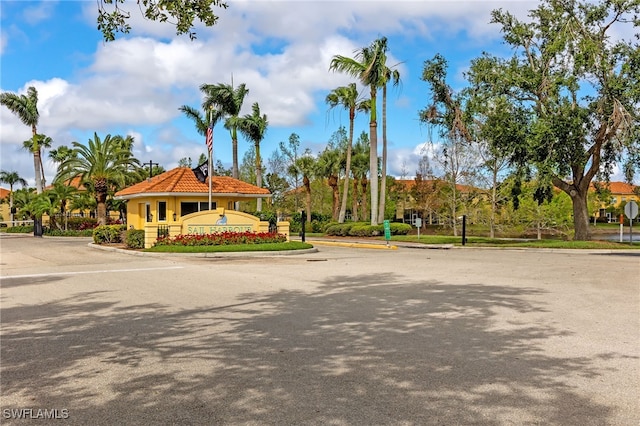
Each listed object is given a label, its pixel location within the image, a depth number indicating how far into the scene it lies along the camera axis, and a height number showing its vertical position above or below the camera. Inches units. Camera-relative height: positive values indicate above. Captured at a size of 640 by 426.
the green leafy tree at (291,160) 2194.0 +256.5
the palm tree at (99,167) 1418.6 +149.6
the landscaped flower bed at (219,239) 912.3 -29.3
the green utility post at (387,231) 1135.6 -21.5
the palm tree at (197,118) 1925.4 +376.6
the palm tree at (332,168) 1920.5 +191.8
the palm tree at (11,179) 3189.0 +271.6
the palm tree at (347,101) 1701.3 +382.7
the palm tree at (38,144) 1926.7 +318.8
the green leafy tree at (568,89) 987.3 +250.0
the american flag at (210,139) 1006.4 +155.5
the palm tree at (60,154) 1763.3 +262.9
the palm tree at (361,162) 1978.3 +217.8
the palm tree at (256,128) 1771.7 +311.5
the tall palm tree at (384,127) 1485.0 +268.4
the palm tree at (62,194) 1674.5 +92.3
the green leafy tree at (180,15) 306.0 +119.2
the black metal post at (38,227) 1630.2 -11.2
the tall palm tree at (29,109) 1914.4 +410.9
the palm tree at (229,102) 1743.4 +393.6
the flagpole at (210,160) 1019.9 +119.9
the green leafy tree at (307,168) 1939.0 +194.6
